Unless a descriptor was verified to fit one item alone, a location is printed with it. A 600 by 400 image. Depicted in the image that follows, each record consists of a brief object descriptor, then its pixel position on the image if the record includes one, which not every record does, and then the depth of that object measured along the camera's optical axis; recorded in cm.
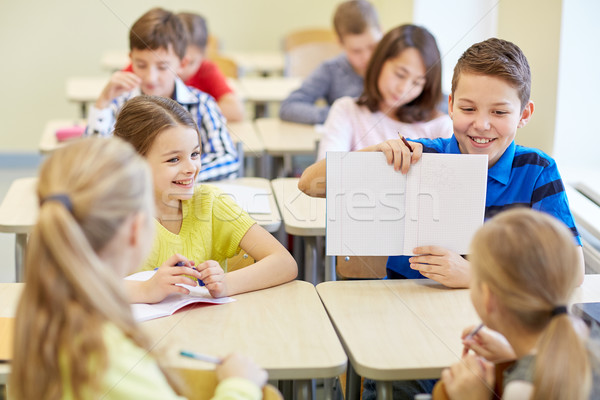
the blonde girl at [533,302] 283
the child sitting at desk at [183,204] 336
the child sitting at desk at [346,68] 499
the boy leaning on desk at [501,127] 336
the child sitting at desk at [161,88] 411
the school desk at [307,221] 365
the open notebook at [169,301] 315
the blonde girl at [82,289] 277
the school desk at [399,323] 302
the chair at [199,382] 296
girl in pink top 415
